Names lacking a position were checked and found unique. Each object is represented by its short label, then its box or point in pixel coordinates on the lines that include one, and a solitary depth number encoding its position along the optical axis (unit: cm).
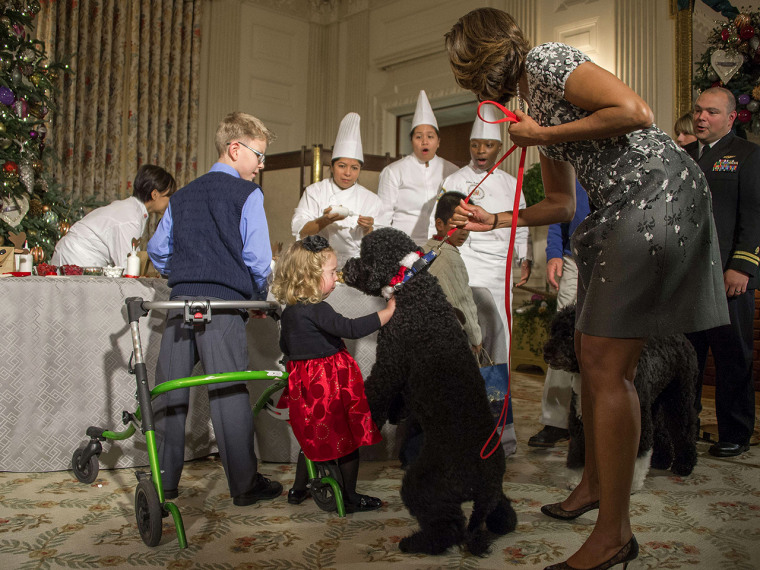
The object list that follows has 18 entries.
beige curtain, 666
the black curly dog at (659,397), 230
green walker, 178
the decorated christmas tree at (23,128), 455
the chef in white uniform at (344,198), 390
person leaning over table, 354
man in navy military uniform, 284
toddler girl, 208
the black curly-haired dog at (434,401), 175
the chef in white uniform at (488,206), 330
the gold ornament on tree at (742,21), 420
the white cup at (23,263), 293
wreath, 418
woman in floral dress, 140
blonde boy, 215
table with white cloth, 253
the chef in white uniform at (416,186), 420
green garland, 547
